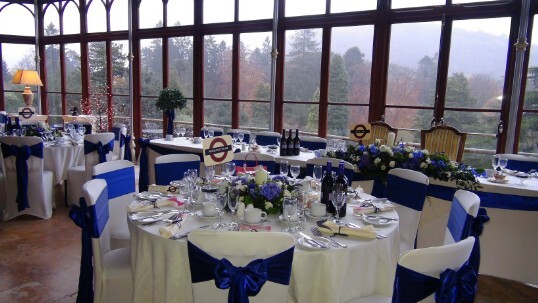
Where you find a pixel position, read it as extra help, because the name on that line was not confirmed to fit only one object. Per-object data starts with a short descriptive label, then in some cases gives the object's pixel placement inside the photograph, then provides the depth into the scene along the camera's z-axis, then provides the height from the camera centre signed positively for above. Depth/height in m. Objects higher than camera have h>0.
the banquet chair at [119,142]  6.37 -0.70
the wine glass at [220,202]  2.29 -0.58
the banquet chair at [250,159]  4.04 -0.56
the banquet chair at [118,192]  3.03 -0.74
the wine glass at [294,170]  3.16 -0.51
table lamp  9.23 +0.36
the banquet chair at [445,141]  5.01 -0.41
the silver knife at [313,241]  2.04 -0.70
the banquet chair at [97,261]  2.30 -0.99
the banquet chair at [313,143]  5.53 -0.53
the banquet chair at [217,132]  6.44 -0.50
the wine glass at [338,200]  2.39 -0.56
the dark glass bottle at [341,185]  2.56 -0.52
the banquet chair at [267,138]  5.98 -0.53
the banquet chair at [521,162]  4.35 -0.56
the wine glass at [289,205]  2.29 -0.57
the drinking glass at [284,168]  3.26 -0.52
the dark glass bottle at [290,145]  4.80 -0.49
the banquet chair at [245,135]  6.19 -0.51
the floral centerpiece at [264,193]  2.47 -0.56
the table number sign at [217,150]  2.89 -0.36
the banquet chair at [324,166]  3.66 -0.57
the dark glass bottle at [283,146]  4.81 -0.51
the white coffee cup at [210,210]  2.43 -0.65
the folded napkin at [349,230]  2.18 -0.67
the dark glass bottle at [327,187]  2.65 -0.54
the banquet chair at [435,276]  1.55 -0.64
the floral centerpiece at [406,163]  3.63 -0.53
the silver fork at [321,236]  2.06 -0.70
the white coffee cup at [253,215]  2.34 -0.65
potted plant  6.84 -0.04
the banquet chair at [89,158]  5.13 -0.78
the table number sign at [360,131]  4.31 -0.28
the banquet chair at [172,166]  3.66 -0.61
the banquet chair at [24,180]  4.75 -1.02
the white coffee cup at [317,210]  2.50 -0.65
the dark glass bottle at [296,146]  4.80 -0.50
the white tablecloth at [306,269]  2.01 -0.85
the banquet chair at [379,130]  5.78 -0.35
